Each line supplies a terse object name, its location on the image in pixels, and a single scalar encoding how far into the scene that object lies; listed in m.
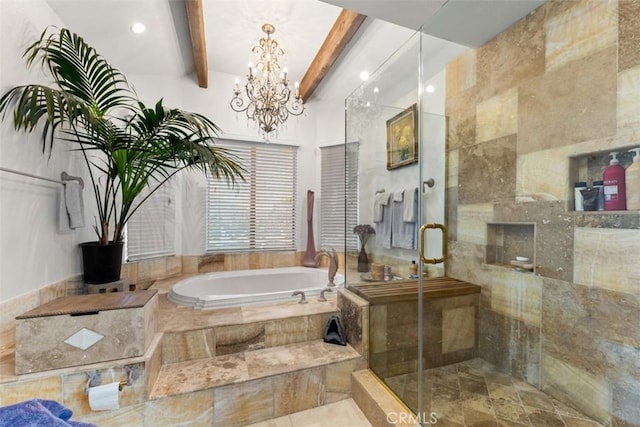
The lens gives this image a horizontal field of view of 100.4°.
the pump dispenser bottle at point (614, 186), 1.40
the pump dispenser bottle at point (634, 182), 1.34
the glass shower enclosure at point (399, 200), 1.85
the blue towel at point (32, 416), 0.65
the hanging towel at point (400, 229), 2.36
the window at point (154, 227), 2.73
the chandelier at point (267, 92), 2.53
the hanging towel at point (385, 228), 2.56
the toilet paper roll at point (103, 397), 1.25
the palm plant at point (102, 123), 1.49
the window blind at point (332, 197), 3.43
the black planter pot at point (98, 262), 1.82
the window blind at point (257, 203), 3.26
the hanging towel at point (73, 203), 1.79
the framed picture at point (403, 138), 2.35
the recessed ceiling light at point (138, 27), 2.22
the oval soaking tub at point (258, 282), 2.48
